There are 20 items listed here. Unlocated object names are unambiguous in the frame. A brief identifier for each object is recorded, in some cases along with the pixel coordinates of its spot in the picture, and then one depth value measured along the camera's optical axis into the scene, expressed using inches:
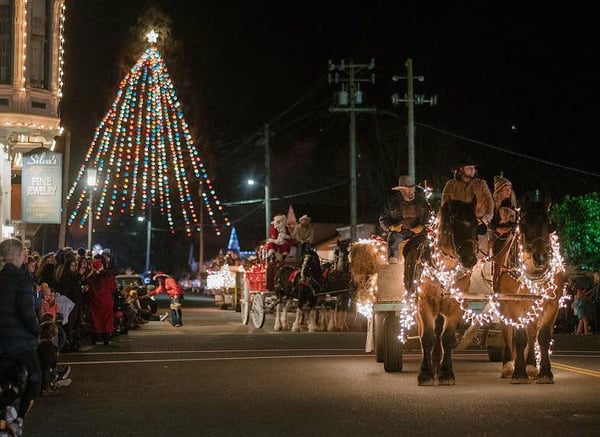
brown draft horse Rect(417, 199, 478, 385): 517.7
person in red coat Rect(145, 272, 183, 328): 1193.2
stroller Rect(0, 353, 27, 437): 358.6
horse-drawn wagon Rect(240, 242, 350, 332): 1050.7
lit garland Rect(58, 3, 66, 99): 1207.7
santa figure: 1107.9
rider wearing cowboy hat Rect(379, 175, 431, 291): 581.6
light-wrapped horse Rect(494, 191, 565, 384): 525.7
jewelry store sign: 1203.2
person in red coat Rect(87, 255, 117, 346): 905.5
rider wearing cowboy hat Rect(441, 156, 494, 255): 547.8
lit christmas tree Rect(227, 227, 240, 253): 3080.7
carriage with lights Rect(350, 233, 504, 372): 559.8
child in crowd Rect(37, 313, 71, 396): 481.4
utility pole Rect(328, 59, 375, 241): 1550.2
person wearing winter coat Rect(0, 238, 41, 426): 362.6
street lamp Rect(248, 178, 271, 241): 1871.3
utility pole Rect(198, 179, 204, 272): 2576.3
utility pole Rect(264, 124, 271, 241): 1872.5
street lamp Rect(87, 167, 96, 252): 1571.1
